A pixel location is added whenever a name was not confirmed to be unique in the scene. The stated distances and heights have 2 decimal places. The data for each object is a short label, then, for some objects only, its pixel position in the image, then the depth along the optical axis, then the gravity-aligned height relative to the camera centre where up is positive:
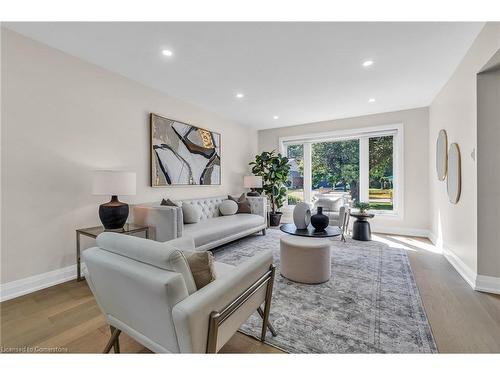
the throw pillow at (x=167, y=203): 3.21 -0.24
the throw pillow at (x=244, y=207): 4.48 -0.41
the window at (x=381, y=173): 4.77 +0.31
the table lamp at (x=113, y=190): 2.38 -0.04
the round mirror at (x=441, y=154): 3.25 +0.51
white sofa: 2.72 -0.56
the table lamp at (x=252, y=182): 5.05 +0.11
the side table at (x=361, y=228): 4.08 -0.77
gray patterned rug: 1.49 -1.06
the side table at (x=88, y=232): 2.41 -0.51
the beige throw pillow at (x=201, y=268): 1.12 -0.42
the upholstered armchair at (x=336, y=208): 4.00 -0.40
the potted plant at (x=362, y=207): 4.07 -0.37
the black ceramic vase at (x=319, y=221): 2.85 -0.44
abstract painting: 3.46 +0.59
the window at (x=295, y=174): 5.82 +0.35
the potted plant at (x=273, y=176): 5.43 +0.28
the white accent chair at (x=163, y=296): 0.92 -0.51
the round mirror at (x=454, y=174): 2.74 +0.17
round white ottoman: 2.36 -0.81
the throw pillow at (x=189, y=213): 3.39 -0.41
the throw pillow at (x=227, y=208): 4.26 -0.41
